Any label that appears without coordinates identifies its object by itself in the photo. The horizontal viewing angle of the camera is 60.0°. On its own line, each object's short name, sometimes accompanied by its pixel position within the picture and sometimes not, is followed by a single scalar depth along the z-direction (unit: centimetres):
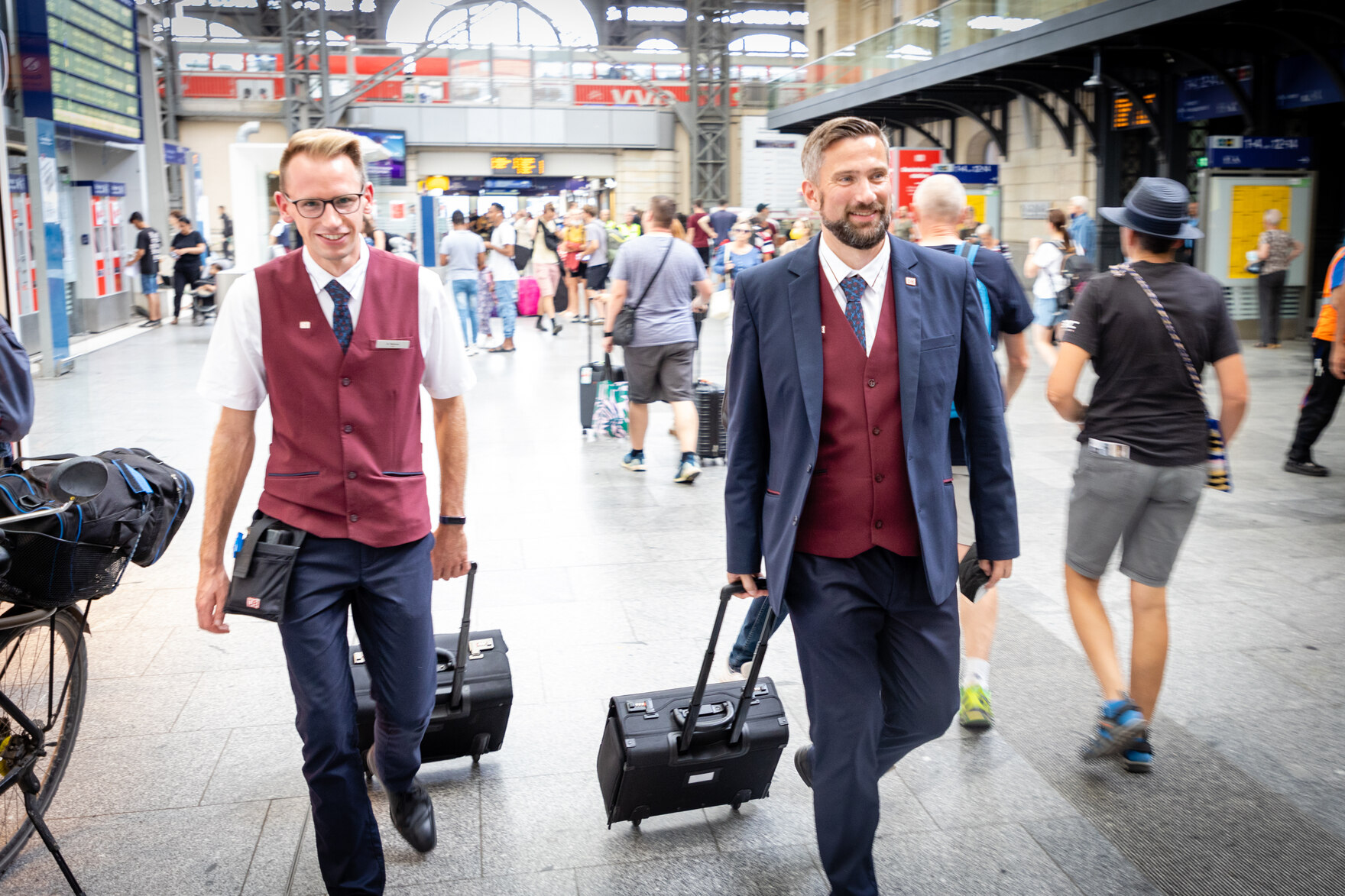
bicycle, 277
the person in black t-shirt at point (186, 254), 1931
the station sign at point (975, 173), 1975
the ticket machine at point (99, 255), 1756
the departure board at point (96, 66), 1417
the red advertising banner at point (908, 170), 1578
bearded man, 260
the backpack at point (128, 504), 290
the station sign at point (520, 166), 3419
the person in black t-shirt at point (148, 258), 1858
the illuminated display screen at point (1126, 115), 1812
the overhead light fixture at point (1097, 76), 1573
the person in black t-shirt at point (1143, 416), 362
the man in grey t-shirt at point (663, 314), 770
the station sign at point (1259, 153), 1455
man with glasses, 273
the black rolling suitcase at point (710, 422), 846
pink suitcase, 2097
